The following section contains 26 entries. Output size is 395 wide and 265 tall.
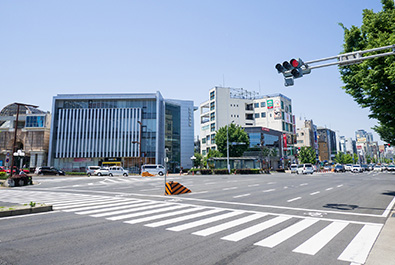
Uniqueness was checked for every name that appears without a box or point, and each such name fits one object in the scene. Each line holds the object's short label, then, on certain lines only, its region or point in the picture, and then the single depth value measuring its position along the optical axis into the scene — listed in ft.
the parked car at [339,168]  177.17
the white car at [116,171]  146.40
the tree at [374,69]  34.50
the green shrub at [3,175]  102.55
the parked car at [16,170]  84.02
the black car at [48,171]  148.46
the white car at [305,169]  151.91
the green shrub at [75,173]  161.58
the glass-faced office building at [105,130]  199.82
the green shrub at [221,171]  153.44
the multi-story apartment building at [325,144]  425.28
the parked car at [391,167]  161.58
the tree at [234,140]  177.08
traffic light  27.99
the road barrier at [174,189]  49.44
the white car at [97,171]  148.87
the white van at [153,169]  145.07
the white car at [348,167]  181.57
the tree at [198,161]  287.81
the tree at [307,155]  278.65
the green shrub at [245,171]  152.66
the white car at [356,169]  160.56
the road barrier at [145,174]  137.80
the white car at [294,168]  171.26
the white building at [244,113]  279.49
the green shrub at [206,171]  156.35
